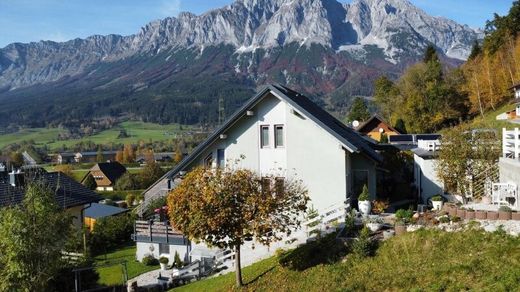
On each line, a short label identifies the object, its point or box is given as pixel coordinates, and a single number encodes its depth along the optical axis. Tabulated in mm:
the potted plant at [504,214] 16594
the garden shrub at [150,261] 29828
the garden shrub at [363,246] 17188
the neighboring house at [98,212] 44094
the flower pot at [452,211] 17800
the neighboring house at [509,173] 18844
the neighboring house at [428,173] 27688
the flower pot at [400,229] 17953
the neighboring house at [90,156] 156000
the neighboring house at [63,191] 31711
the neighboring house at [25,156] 121294
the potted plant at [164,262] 26938
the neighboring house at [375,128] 63375
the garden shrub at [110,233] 38031
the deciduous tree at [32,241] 16125
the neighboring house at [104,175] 97550
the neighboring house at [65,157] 149650
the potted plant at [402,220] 17984
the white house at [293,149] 25234
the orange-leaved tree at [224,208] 17391
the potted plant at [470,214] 17344
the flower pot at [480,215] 17112
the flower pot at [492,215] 16859
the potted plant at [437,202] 22405
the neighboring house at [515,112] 51525
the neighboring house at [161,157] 141850
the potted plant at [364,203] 22875
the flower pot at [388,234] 18062
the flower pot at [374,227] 19234
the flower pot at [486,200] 21269
